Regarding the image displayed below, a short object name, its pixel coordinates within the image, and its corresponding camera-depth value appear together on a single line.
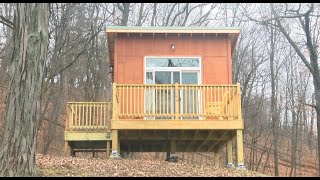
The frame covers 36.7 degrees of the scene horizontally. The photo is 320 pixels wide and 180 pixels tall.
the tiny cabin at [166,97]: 13.81
